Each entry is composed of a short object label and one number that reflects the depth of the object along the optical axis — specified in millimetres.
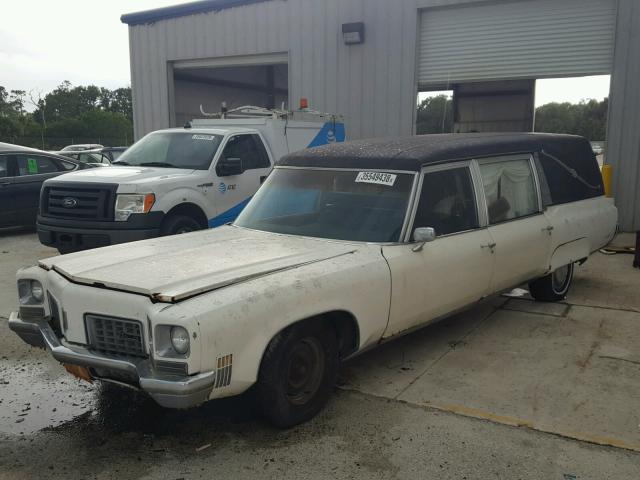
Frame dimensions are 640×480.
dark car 10602
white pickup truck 7086
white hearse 3133
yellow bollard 10531
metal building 10484
